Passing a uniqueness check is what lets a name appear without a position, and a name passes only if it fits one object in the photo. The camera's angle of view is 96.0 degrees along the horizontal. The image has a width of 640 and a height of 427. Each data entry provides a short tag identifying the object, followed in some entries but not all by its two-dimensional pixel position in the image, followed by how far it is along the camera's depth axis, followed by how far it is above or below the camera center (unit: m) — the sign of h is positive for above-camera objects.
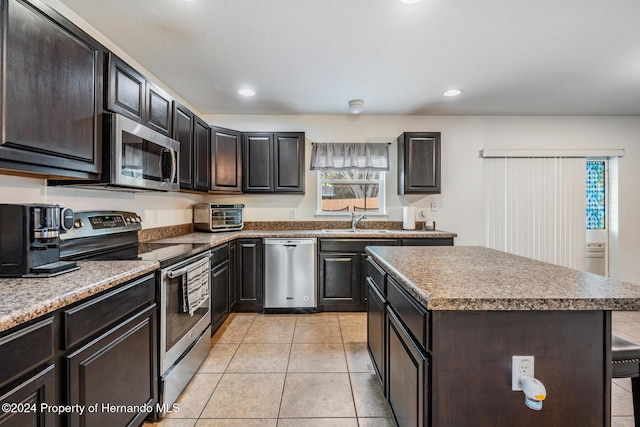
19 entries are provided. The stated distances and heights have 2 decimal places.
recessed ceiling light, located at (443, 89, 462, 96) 3.09 +1.32
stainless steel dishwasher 3.27 -0.67
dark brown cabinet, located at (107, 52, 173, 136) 1.67 +0.77
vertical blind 3.83 +0.07
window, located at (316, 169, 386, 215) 3.95 +0.29
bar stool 1.18 -0.60
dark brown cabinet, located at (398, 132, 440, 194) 3.56 +0.63
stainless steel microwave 1.64 +0.36
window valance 3.83 +0.76
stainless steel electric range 1.66 -0.42
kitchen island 0.95 -0.46
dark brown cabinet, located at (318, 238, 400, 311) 3.31 -0.68
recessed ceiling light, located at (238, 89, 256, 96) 3.08 +1.31
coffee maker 1.15 -0.11
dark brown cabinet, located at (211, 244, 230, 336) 2.57 -0.69
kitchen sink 3.61 -0.23
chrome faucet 3.73 -0.08
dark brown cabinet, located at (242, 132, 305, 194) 3.58 +0.65
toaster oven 3.32 -0.05
